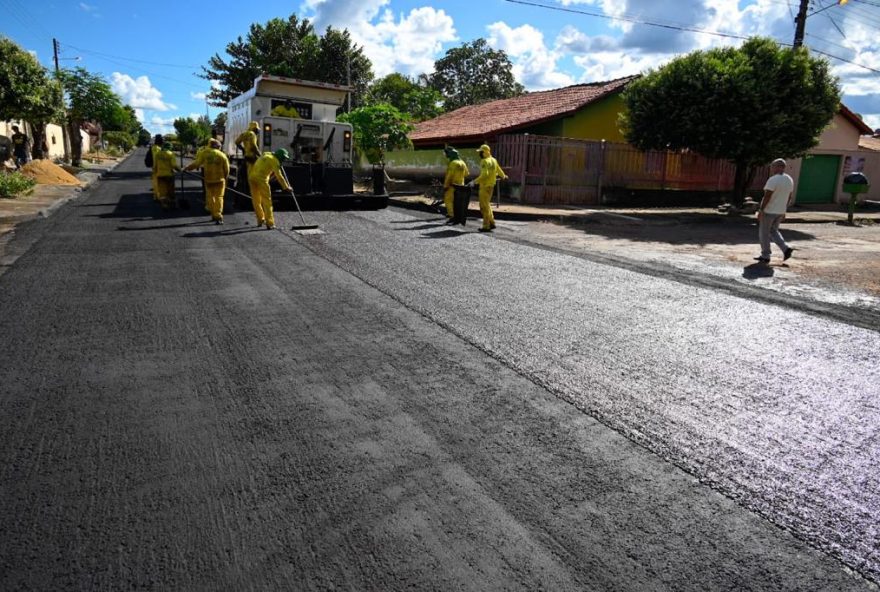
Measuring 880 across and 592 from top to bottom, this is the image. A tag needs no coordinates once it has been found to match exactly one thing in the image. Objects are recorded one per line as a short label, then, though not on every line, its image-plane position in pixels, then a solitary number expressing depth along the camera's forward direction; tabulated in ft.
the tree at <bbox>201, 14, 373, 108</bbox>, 123.24
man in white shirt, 29.73
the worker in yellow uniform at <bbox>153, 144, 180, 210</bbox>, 42.96
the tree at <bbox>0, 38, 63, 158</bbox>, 60.44
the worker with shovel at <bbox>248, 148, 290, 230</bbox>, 34.58
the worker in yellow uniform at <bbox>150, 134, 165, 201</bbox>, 42.85
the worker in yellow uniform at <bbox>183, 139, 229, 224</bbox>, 36.50
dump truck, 46.03
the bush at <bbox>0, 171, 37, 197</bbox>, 47.56
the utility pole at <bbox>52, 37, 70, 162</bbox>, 126.17
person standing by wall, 82.33
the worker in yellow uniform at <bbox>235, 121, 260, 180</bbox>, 38.78
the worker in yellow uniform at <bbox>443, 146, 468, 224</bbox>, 41.24
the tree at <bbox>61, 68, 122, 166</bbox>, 107.24
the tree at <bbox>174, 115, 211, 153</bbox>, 301.14
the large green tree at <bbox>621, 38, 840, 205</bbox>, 50.98
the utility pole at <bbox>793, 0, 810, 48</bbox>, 59.50
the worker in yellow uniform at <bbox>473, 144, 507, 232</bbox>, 39.32
